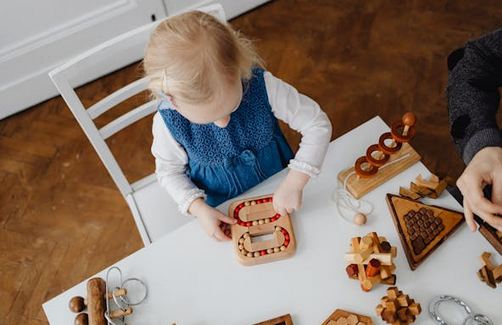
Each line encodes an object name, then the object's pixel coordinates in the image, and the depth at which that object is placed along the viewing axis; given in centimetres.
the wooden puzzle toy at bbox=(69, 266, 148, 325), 86
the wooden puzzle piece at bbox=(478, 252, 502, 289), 84
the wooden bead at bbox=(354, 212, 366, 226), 92
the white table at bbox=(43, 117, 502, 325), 86
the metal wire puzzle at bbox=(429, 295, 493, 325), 81
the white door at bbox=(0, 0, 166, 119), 188
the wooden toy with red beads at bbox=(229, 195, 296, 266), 90
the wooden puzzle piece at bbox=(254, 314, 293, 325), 84
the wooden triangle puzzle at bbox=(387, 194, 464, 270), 88
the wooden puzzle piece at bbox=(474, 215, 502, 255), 87
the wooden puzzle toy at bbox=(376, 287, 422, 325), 81
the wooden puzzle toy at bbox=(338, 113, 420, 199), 94
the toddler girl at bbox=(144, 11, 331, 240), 82
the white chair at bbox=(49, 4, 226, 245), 103
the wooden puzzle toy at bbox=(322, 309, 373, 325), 82
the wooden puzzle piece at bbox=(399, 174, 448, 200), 92
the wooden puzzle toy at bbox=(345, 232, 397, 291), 84
